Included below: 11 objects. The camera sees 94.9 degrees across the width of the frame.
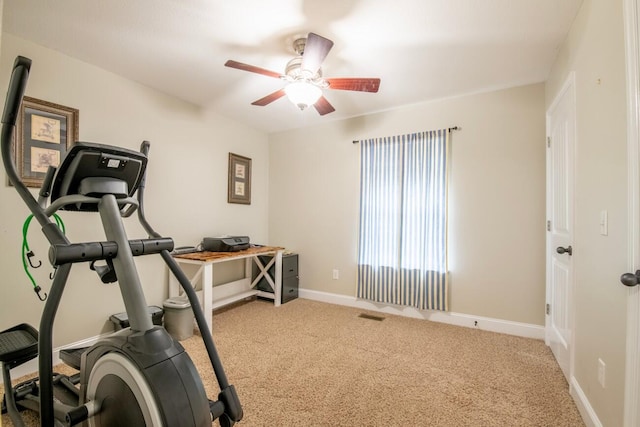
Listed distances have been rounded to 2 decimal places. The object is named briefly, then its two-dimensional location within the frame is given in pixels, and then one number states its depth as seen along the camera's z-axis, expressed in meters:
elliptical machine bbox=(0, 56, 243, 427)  1.07
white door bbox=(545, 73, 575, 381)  2.02
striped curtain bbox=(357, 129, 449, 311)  3.17
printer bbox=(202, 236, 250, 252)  3.20
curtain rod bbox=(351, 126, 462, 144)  3.11
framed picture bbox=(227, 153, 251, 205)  3.82
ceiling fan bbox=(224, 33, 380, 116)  1.98
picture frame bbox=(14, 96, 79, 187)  2.10
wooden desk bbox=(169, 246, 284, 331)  2.78
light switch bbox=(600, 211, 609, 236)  1.45
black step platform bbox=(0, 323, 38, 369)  1.53
